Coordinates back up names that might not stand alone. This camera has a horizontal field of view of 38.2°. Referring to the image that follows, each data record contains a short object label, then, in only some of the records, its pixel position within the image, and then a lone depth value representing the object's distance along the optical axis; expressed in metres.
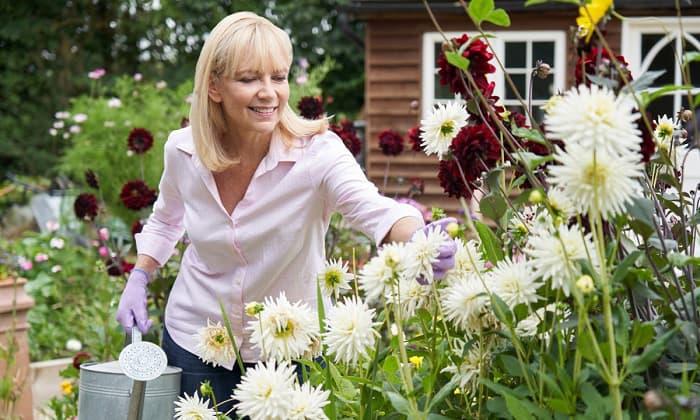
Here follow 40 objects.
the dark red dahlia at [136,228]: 3.17
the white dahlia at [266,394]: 1.27
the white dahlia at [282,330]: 1.37
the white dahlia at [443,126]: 1.47
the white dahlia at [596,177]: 1.07
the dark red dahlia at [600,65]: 1.17
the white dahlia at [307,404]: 1.30
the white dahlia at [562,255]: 1.13
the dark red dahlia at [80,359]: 3.15
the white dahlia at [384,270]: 1.24
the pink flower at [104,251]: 3.77
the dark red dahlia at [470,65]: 1.36
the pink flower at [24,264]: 5.14
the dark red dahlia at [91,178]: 3.48
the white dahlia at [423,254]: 1.26
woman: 2.04
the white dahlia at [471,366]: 1.35
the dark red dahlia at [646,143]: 1.18
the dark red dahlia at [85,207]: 3.27
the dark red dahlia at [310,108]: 3.30
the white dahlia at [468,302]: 1.26
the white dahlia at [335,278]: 1.54
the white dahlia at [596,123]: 1.04
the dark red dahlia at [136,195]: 3.20
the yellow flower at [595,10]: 1.14
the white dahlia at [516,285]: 1.22
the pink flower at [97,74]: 5.99
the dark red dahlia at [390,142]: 3.83
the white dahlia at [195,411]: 1.49
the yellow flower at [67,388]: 3.31
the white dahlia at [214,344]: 1.66
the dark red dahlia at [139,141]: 3.62
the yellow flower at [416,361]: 1.55
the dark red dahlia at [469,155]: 1.35
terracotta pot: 3.19
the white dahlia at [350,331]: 1.31
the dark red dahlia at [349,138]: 3.21
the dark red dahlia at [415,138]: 2.99
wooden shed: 8.02
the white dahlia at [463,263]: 1.35
